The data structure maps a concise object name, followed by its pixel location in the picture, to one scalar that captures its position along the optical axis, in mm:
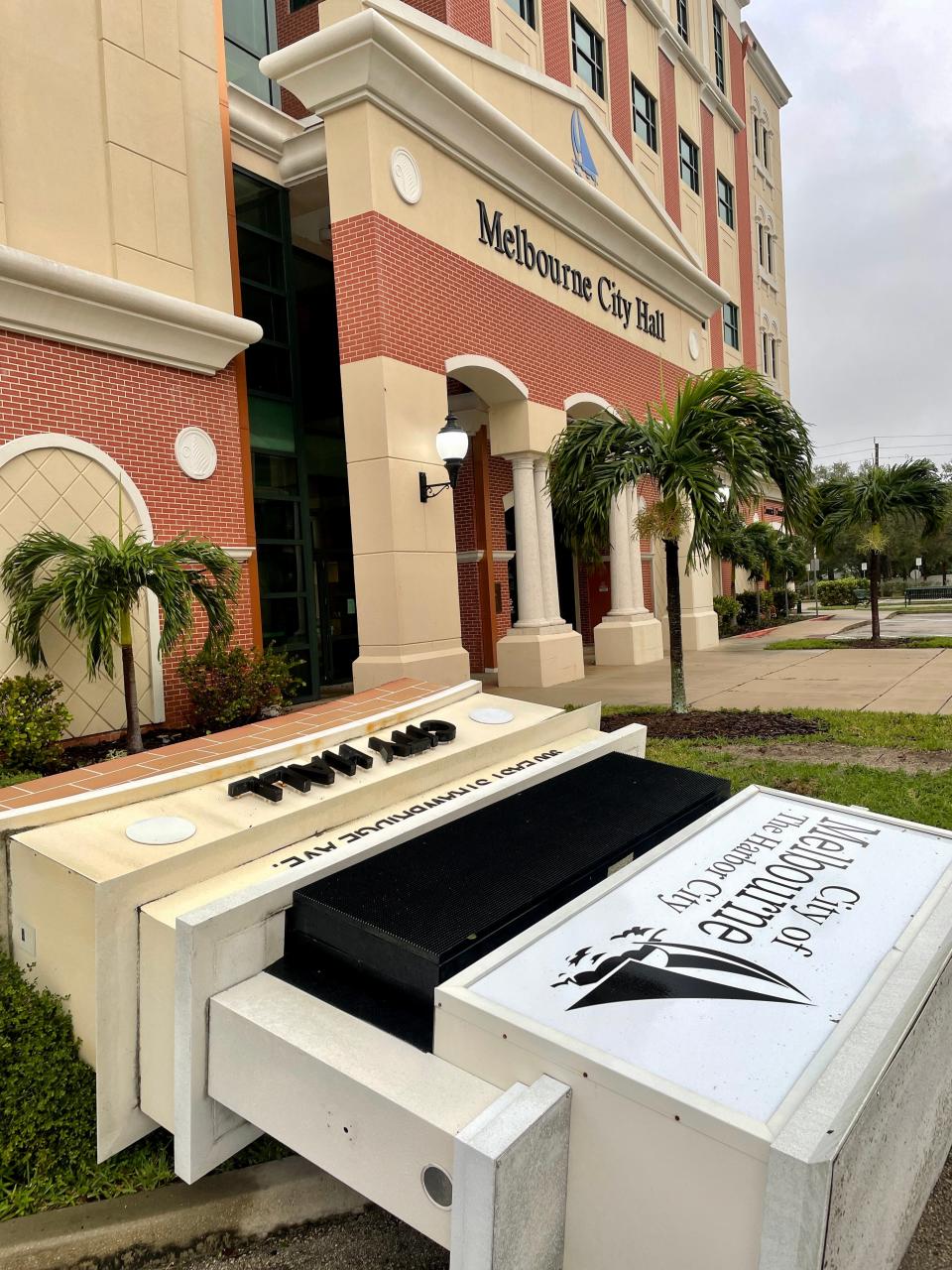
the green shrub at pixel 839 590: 39906
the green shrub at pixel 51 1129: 2598
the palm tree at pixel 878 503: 16031
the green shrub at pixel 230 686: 8648
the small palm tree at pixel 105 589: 6770
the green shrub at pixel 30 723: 6598
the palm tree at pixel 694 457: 8758
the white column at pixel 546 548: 13216
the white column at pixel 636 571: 15811
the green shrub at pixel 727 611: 22016
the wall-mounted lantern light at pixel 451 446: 9664
